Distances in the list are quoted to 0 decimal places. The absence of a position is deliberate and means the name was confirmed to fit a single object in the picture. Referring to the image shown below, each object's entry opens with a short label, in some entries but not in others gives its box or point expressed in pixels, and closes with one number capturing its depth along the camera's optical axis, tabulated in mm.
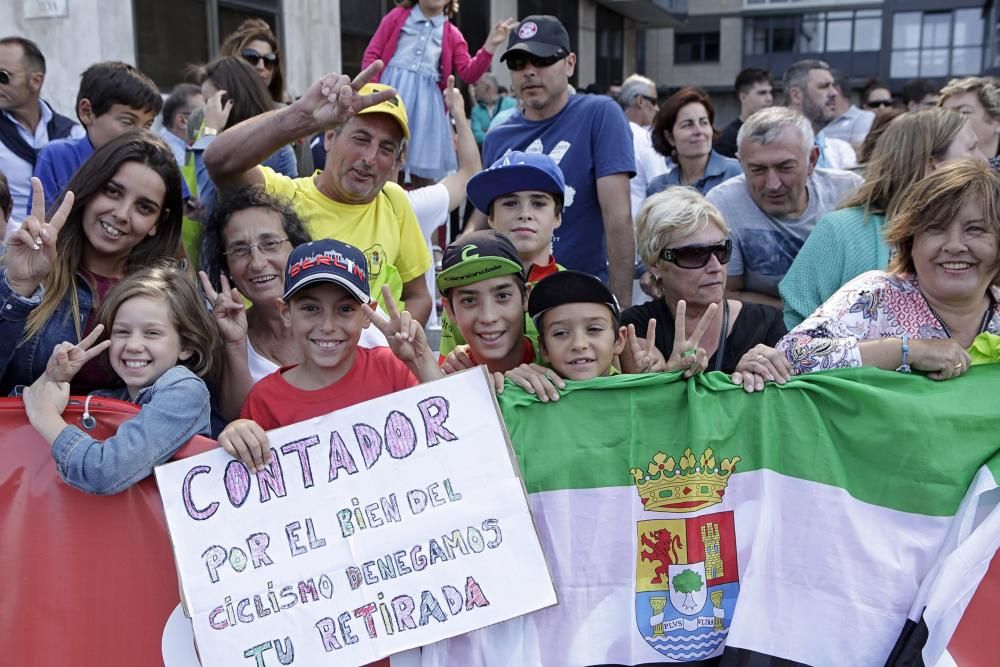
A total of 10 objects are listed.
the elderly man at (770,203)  4105
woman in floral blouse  2910
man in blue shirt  4473
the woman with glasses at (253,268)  3137
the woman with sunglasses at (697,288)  3277
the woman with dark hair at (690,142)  5578
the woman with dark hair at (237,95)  4566
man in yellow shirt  3512
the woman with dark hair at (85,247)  2805
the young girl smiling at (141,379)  2564
